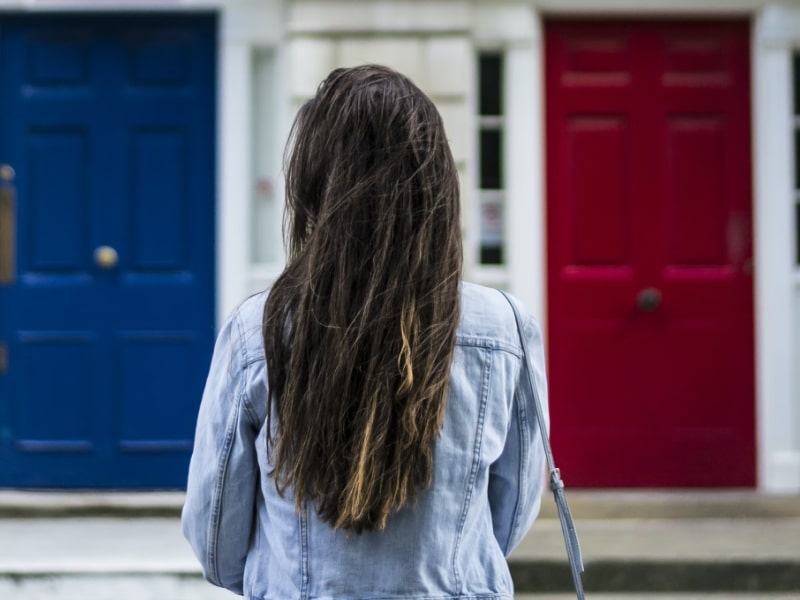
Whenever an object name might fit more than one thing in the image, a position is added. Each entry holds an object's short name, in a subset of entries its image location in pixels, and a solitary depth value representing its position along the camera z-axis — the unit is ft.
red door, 20.57
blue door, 20.62
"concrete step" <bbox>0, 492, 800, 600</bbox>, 16.33
